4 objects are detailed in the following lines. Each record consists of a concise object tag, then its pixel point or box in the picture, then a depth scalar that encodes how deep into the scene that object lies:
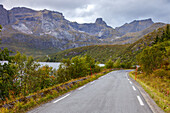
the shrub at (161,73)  17.60
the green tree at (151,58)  20.27
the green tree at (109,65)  58.06
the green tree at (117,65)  64.10
